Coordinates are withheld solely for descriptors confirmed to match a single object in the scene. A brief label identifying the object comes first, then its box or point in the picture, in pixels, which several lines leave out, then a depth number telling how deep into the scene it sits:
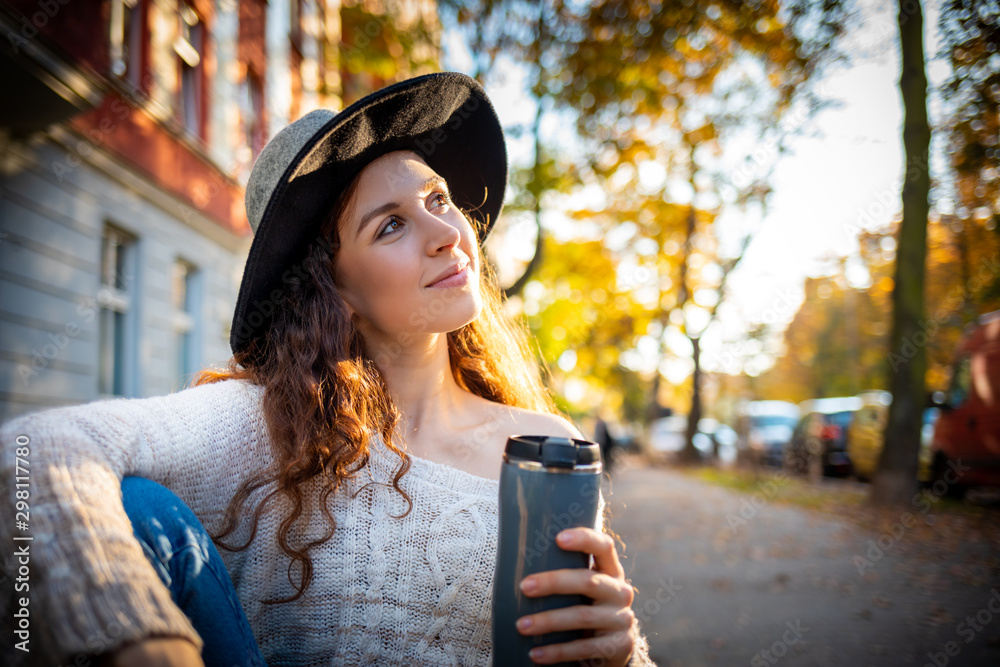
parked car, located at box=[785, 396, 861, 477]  14.25
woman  1.03
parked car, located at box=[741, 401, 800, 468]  18.78
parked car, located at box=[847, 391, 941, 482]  11.77
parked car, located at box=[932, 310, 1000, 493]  8.13
